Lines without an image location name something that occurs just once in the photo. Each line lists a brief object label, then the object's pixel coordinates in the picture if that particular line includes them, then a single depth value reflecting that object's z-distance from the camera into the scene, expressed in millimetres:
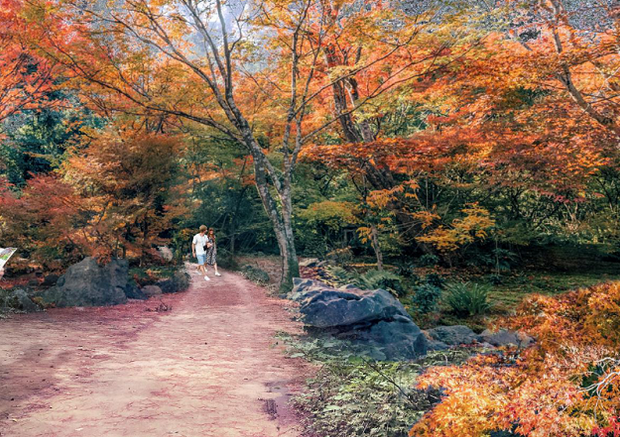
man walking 11124
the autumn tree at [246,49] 9188
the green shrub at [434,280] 10331
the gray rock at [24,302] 7148
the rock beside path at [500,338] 6250
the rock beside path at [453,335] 6434
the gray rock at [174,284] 10188
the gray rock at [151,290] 9742
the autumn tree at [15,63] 11461
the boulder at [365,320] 5516
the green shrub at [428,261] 12297
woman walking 12007
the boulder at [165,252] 15167
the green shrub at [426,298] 8414
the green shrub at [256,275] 12133
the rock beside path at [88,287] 7898
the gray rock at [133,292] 9000
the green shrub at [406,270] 12406
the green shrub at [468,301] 8578
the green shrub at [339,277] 10428
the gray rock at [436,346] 5645
